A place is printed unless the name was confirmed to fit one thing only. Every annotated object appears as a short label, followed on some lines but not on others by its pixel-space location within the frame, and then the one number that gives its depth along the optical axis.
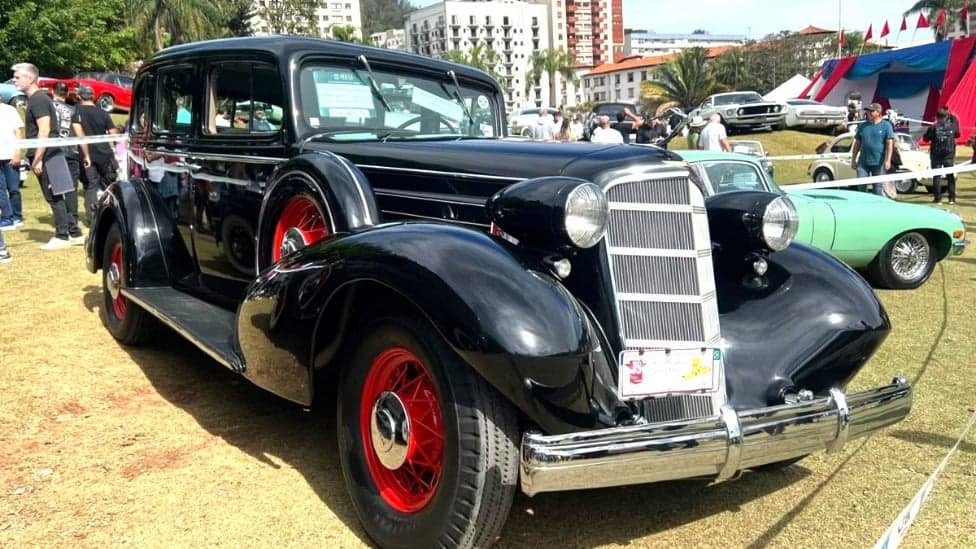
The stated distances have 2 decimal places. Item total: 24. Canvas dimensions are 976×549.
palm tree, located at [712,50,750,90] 64.00
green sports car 7.18
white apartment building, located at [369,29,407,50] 124.46
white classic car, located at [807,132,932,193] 15.38
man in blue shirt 11.73
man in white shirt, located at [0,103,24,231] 7.79
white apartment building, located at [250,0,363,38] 129.62
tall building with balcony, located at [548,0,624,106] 129.90
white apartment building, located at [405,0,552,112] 113.12
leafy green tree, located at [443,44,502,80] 82.56
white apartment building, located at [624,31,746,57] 158.46
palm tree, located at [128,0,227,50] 35.59
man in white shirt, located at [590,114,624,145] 12.95
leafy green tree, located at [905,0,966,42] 52.98
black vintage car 2.25
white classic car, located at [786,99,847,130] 26.36
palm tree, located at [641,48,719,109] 56.03
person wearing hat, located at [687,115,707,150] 14.81
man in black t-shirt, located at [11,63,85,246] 7.56
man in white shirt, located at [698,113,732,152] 12.32
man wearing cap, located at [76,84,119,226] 8.87
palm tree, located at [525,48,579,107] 91.62
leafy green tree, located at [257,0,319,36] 57.12
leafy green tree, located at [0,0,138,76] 30.38
